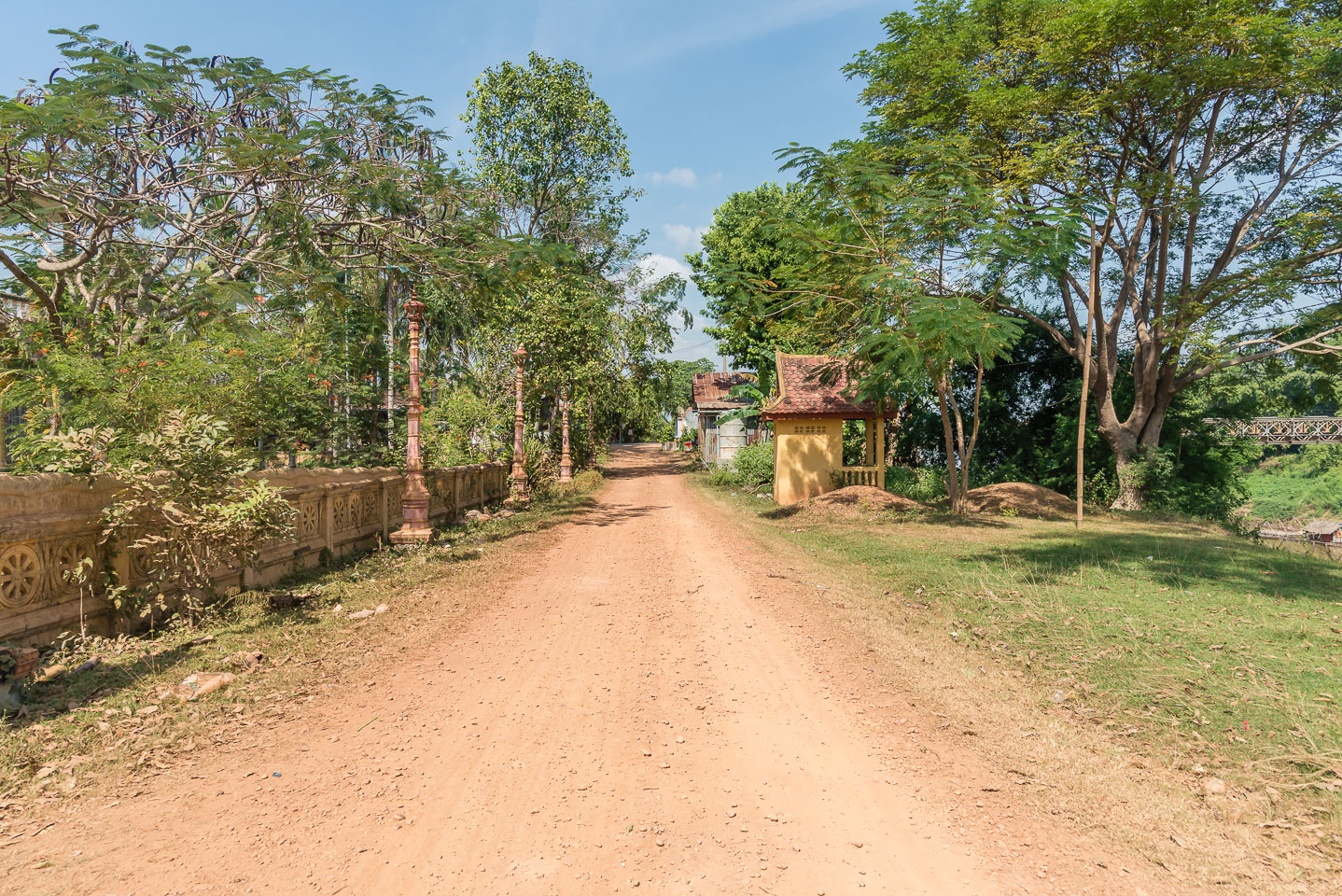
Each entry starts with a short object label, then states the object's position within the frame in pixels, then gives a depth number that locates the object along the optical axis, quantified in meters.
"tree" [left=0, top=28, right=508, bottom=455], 8.27
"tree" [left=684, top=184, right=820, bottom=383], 15.59
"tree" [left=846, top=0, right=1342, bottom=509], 13.38
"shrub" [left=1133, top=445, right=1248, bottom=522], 17.78
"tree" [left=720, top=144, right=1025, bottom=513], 11.39
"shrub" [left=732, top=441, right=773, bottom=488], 23.38
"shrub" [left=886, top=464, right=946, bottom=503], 20.55
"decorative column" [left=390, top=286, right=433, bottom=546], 11.30
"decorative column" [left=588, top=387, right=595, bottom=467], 27.68
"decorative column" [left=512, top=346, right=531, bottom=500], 18.66
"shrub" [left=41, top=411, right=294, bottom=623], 6.07
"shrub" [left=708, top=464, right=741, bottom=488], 25.98
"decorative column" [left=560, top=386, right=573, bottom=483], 24.80
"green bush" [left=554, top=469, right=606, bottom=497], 22.49
